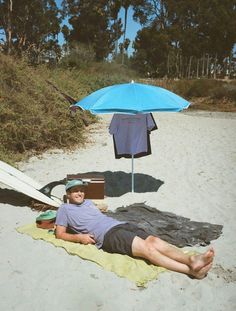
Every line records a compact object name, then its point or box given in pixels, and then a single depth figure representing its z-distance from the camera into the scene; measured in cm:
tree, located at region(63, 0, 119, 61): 3450
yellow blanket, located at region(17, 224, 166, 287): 409
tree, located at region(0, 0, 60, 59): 2786
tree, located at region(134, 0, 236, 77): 3553
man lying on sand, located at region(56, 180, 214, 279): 409
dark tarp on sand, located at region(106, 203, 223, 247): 506
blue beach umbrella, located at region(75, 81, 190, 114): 557
